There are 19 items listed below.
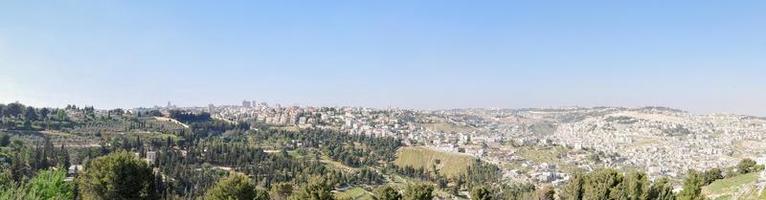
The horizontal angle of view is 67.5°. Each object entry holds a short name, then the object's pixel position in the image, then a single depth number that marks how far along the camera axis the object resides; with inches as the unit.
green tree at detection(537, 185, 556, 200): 2693.4
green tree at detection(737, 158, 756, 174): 2293.3
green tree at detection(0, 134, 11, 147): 4880.9
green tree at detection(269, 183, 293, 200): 2380.4
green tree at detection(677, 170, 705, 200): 1469.5
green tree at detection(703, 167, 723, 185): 2362.2
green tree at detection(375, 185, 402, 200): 1454.4
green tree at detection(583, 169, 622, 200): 1684.3
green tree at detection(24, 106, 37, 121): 6865.2
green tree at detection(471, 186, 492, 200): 1692.9
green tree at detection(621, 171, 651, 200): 1596.9
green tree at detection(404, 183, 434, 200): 1460.4
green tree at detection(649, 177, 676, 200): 1567.4
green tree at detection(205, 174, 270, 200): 1357.2
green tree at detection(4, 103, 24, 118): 6953.7
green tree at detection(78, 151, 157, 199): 1360.7
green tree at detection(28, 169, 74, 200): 1089.3
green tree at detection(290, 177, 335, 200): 1311.5
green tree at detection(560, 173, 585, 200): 1902.1
